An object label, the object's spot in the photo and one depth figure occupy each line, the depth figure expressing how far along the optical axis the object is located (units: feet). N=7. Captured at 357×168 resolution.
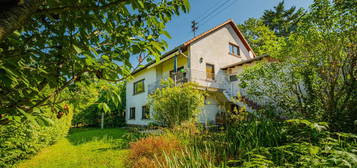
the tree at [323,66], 12.56
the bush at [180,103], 23.38
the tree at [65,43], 2.91
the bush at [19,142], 12.25
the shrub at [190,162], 8.10
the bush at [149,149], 11.49
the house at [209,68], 38.37
